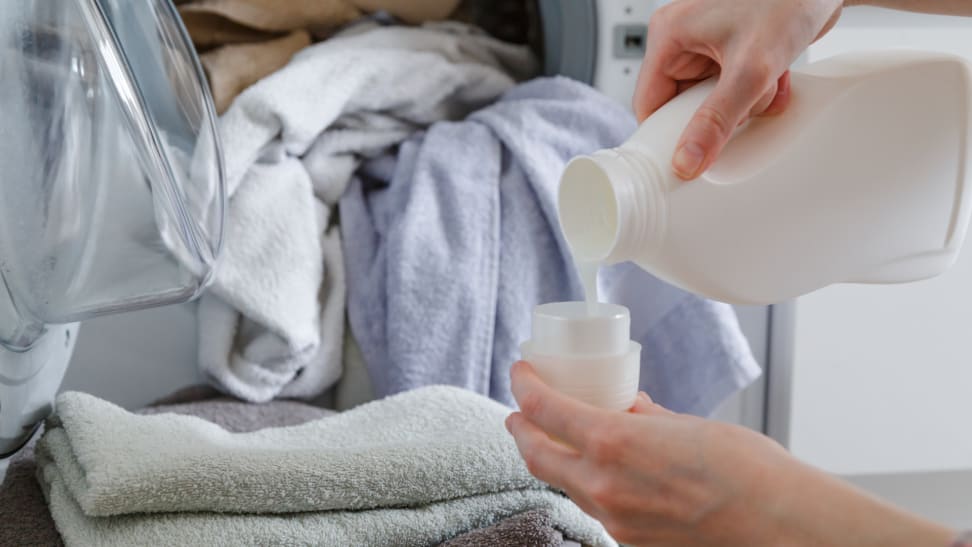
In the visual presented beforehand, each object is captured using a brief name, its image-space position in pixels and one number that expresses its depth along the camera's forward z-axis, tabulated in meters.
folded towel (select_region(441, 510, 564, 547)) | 0.56
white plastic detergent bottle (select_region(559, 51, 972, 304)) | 0.58
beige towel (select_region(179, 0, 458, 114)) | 1.09
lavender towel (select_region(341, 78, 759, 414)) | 0.96
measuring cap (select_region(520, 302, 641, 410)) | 0.52
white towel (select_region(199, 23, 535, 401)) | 0.92
